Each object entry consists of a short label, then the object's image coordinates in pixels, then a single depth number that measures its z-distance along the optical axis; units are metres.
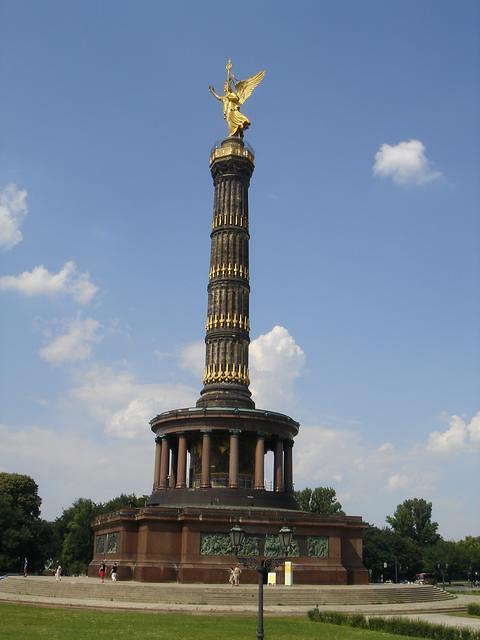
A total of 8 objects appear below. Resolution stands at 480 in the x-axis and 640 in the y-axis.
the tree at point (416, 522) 87.88
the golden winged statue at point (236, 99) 49.76
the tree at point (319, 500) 72.38
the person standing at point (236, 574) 31.88
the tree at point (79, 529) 61.09
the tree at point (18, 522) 54.25
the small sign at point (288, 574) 32.94
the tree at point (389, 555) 67.25
